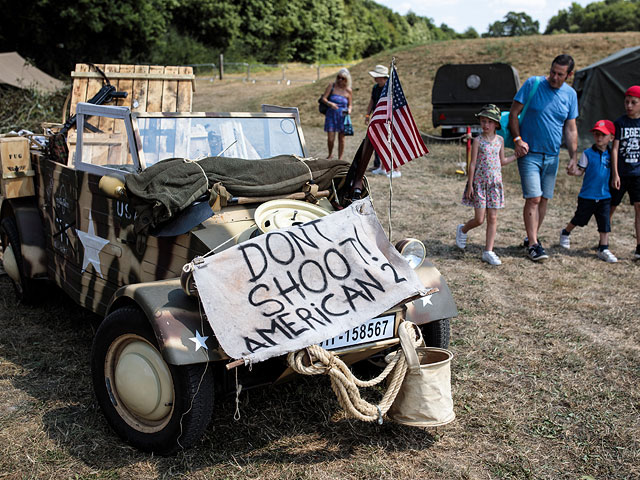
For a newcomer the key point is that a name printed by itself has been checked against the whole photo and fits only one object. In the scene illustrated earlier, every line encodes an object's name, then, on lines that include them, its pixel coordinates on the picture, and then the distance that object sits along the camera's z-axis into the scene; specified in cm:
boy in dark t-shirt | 652
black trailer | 1611
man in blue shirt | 629
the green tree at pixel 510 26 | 9425
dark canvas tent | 1533
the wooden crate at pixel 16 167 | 499
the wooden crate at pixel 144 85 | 659
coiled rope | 288
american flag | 383
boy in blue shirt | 666
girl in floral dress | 626
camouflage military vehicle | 296
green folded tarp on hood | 354
